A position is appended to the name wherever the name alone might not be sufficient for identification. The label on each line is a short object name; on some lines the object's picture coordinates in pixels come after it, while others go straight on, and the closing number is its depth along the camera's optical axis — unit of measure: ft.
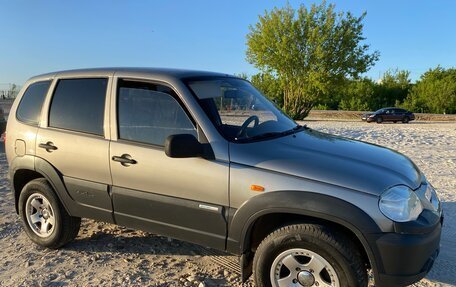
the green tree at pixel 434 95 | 175.63
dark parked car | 124.67
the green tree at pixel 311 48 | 111.86
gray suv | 9.07
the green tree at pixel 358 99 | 189.08
